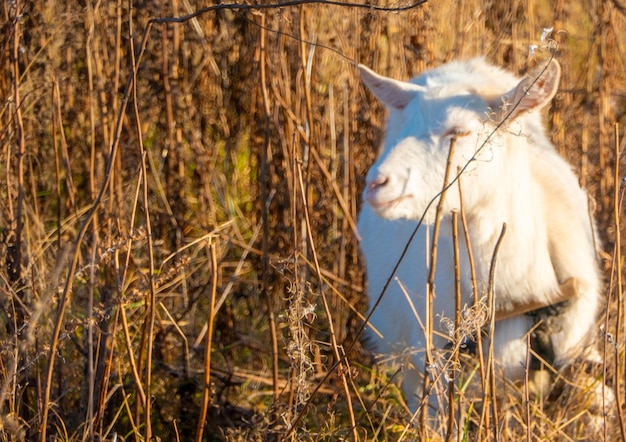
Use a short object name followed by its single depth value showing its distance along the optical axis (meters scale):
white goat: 5.96
